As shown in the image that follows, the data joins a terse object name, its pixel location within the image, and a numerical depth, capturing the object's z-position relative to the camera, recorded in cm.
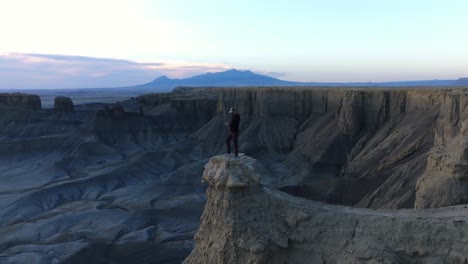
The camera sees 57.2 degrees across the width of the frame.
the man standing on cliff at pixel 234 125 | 1254
